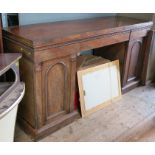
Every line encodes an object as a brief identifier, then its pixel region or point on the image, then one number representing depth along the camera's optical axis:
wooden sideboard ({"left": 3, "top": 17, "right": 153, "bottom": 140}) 1.71
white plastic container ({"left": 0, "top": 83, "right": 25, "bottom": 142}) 1.40
